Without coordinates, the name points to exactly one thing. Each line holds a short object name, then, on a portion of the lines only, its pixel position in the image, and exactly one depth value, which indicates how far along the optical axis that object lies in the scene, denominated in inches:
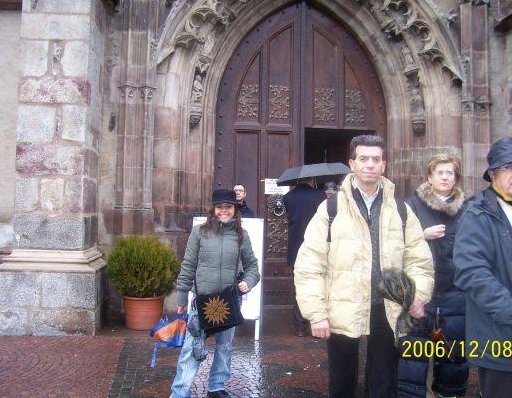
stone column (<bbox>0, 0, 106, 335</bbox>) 231.3
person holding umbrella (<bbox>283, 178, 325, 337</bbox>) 239.9
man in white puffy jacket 110.0
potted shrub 241.3
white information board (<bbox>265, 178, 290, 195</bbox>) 317.1
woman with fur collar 142.9
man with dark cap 94.1
